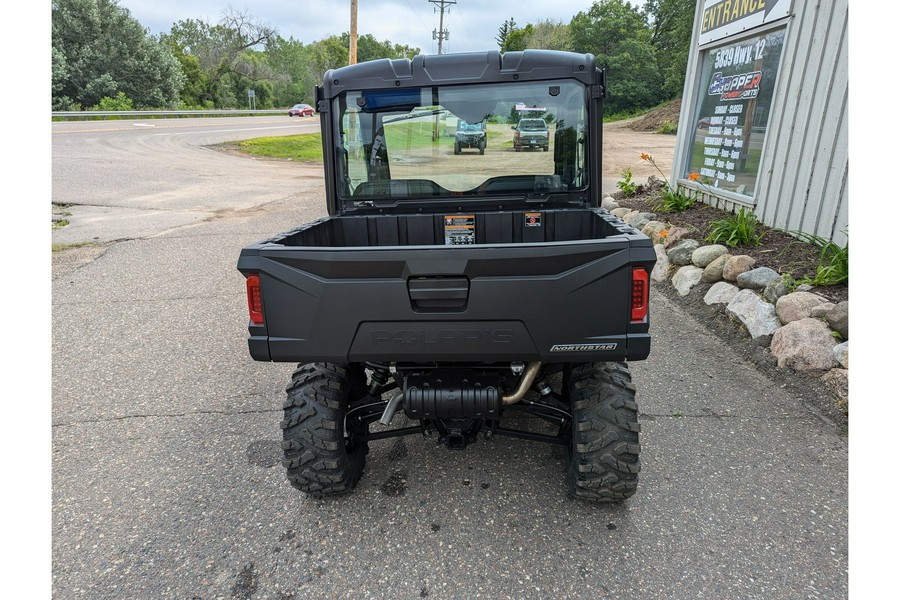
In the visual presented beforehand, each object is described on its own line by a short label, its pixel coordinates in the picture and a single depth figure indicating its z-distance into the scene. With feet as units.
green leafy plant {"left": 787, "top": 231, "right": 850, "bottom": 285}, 13.20
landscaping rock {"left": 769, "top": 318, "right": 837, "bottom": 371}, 11.56
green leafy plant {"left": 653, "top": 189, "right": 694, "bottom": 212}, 22.98
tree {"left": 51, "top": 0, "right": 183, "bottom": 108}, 121.49
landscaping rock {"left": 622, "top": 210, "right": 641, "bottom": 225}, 24.30
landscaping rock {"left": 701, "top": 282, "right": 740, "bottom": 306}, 15.39
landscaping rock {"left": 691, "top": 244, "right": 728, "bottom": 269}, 17.13
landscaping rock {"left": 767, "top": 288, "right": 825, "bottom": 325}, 12.51
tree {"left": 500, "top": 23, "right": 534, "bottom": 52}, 214.07
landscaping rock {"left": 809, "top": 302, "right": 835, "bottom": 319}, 12.07
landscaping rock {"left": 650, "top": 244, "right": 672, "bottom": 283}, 19.24
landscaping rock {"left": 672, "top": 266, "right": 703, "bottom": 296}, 17.28
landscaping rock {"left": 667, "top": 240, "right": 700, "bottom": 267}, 18.51
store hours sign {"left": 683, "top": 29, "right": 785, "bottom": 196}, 18.99
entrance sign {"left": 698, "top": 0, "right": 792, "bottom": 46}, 18.16
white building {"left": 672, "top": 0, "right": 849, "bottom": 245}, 15.52
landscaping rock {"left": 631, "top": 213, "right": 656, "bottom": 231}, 23.03
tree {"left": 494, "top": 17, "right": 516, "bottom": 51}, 285.37
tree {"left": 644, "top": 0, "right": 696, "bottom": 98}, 116.16
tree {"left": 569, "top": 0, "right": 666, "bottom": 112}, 130.11
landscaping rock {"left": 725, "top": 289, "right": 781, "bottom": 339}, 13.32
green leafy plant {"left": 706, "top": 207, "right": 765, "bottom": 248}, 17.34
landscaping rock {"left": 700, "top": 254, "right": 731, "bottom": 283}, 16.46
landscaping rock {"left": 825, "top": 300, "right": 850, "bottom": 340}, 11.55
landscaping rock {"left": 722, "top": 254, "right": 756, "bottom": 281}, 15.56
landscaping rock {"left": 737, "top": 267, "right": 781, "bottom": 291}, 14.43
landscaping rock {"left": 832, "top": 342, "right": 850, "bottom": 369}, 11.03
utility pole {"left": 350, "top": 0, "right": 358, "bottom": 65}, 66.39
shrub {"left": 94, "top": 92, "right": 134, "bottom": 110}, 122.42
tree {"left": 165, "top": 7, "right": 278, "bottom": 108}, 183.32
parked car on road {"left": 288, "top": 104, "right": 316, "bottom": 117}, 141.94
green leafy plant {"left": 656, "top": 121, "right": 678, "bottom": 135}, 90.41
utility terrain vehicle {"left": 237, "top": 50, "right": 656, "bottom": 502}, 6.75
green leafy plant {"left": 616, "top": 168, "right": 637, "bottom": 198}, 29.19
